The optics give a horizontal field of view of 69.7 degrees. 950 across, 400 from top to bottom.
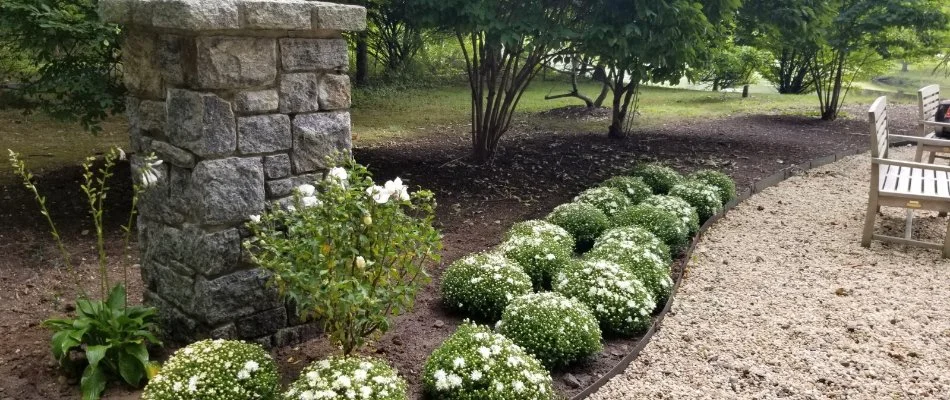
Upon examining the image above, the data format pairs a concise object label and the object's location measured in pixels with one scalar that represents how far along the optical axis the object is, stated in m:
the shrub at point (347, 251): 2.61
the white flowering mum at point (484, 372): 2.71
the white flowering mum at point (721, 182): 6.20
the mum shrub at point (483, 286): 3.61
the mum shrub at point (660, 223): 4.86
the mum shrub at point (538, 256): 4.12
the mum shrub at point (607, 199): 5.46
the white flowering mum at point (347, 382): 2.47
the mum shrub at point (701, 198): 5.75
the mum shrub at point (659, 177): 6.38
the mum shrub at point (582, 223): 4.96
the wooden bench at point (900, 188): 4.79
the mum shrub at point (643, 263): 3.99
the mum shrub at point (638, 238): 4.42
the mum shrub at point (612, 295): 3.56
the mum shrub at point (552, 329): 3.12
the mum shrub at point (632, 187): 5.97
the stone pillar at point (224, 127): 2.78
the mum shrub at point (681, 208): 5.25
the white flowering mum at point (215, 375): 2.48
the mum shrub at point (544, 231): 4.51
